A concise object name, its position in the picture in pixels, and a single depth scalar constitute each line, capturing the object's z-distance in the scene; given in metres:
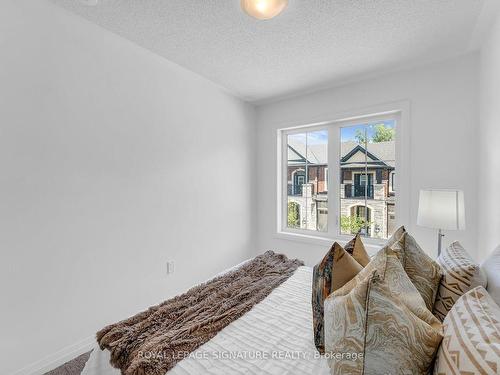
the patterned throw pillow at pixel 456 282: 0.94
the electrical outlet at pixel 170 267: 2.45
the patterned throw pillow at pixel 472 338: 0.53
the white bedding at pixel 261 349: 0.96
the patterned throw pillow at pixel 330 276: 1.00
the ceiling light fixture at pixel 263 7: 1.59
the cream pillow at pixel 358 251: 1.21
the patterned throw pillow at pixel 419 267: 1.00
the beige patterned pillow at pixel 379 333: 0.68
